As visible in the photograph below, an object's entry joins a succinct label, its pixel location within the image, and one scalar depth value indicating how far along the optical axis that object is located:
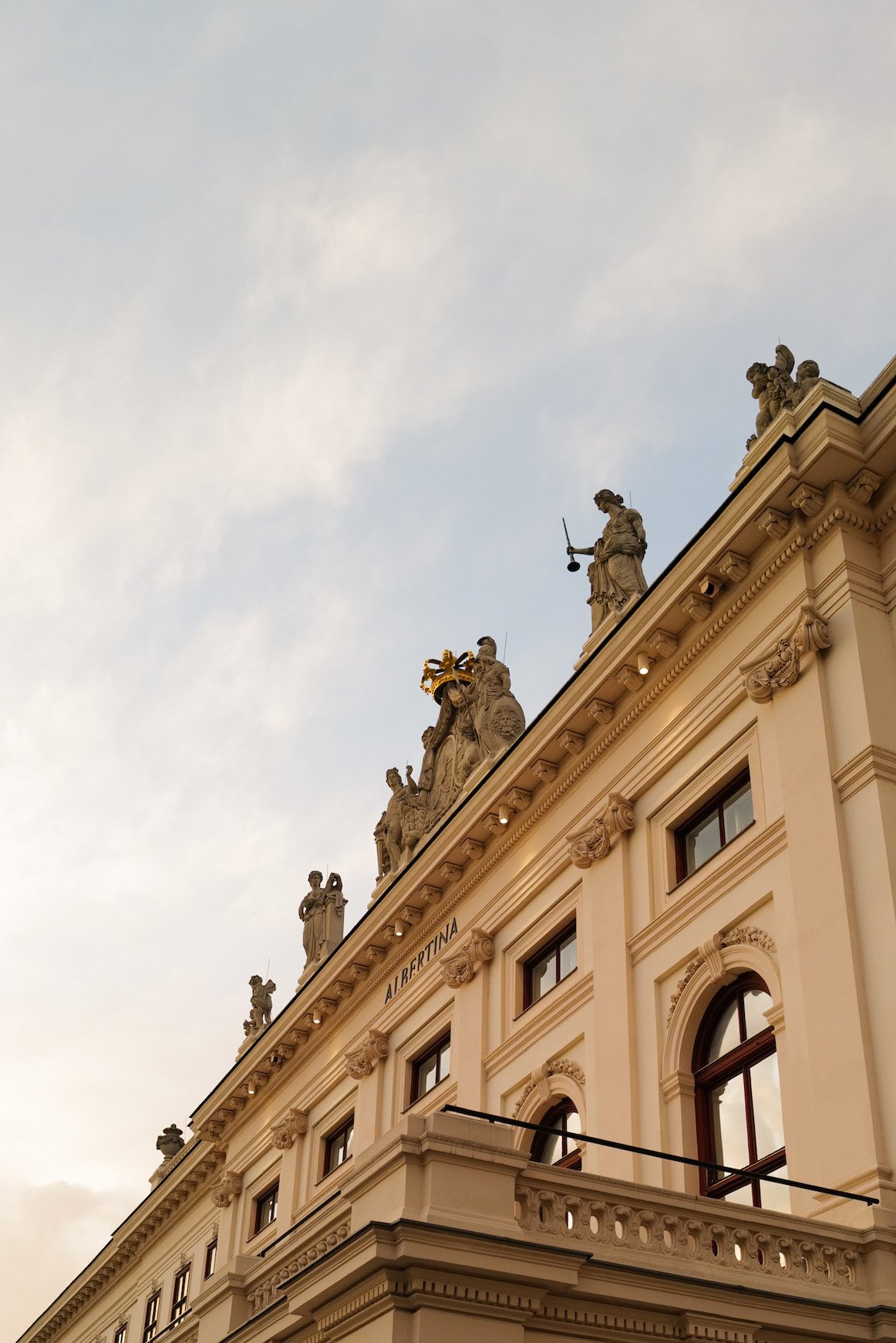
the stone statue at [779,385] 19.80
